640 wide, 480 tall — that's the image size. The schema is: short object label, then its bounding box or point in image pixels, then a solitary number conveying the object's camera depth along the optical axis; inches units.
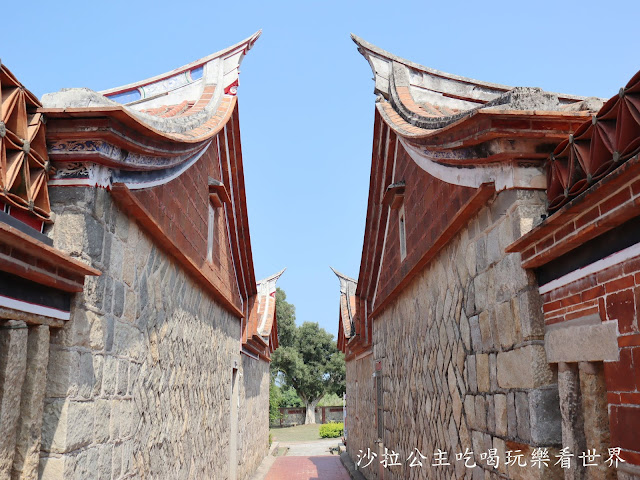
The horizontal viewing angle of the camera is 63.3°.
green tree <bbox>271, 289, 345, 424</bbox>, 1286.9
